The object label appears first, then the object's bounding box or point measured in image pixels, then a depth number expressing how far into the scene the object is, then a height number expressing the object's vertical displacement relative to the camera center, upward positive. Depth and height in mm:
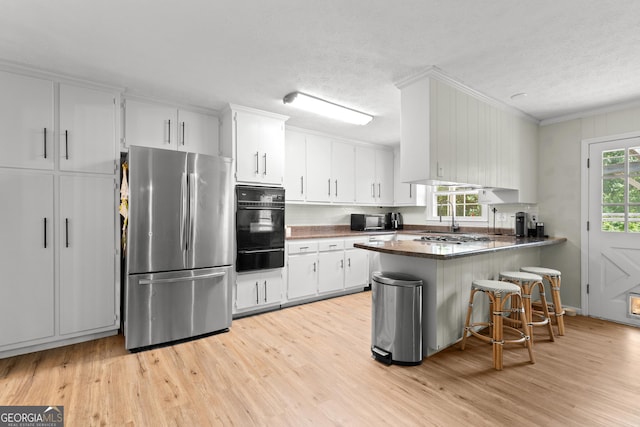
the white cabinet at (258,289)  3705 -955
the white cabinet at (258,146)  3727 +818
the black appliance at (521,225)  4062 -165
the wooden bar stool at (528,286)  2877 -715
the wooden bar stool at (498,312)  2469 -812
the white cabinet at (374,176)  5469 +664
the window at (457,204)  4841 +134
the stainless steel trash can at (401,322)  2518 -892
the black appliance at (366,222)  5262 -169
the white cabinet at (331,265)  4473 -778
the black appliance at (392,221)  5891 -167
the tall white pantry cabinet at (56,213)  2662 -14
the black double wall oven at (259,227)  3676 -191
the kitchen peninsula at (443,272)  2605 -550
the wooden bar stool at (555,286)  3168 -762
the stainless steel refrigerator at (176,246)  2871 -339
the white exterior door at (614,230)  3480 -196
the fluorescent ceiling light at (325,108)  3344 +1206
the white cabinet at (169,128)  3338 +959
